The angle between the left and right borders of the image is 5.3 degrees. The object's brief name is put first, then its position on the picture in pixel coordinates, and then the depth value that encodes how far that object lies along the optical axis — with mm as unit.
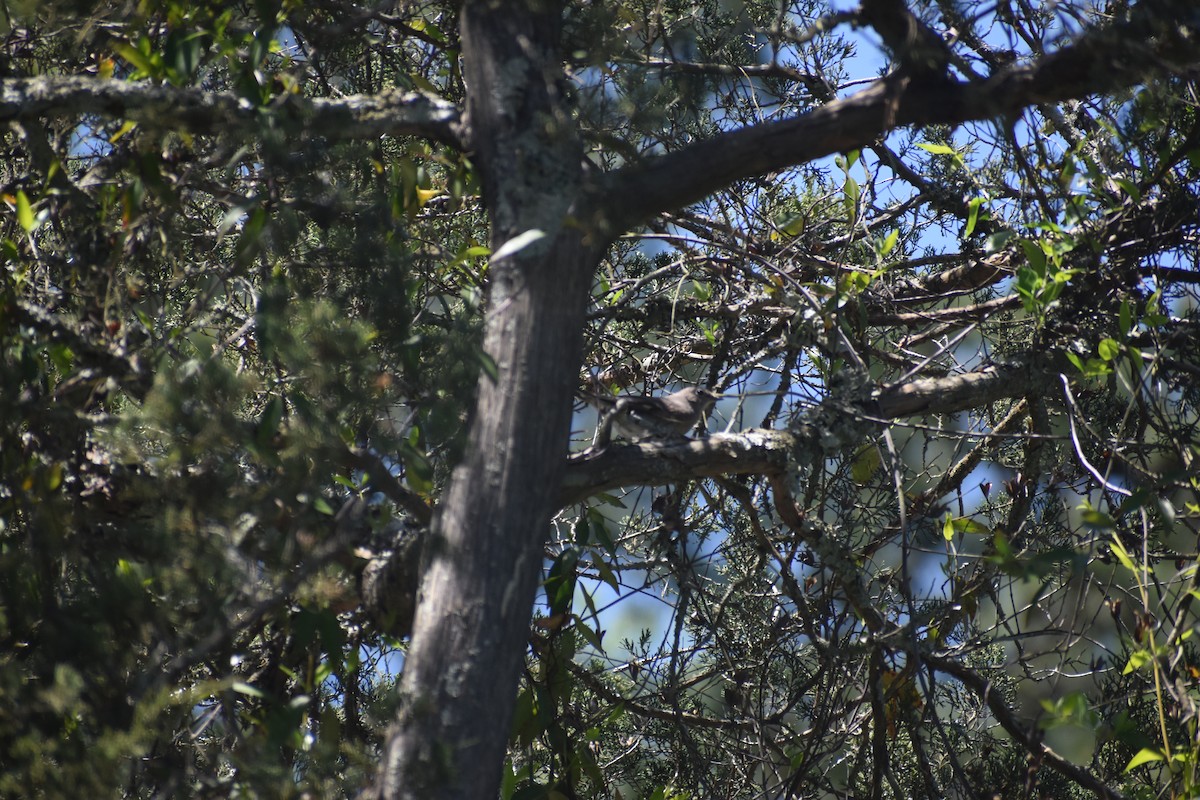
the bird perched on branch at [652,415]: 18255
